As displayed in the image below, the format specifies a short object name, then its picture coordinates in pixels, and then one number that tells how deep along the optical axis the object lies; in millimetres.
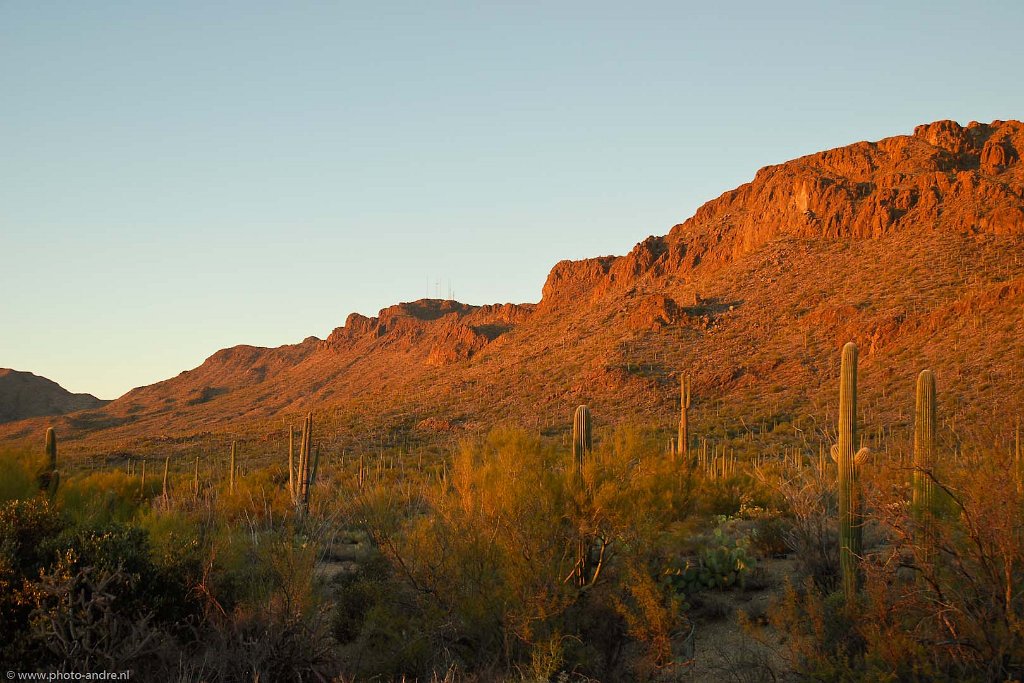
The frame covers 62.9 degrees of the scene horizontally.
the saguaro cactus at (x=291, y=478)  25897
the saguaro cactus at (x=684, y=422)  20828
